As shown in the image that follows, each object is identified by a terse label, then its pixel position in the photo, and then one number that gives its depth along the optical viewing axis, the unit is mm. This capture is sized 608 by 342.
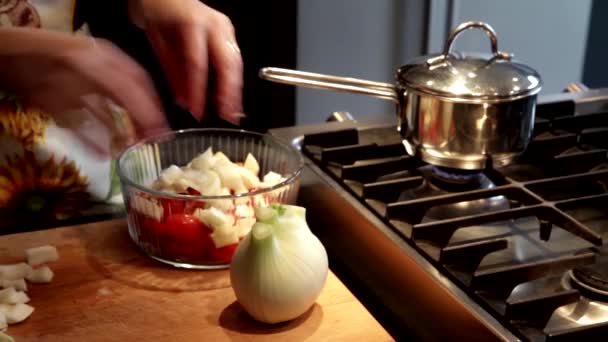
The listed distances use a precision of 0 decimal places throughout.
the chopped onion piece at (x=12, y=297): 1428
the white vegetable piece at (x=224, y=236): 1496
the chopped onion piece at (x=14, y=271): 1480
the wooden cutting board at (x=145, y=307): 1398
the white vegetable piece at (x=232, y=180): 1559
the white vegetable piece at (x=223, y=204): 1495
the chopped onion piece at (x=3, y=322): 1396
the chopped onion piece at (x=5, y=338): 1359
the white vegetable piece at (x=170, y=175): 1551
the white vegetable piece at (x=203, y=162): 1575
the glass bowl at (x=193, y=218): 1497
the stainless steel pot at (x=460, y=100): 1502
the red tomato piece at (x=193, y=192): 1523
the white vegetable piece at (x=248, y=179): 1571
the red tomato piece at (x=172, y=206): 1500
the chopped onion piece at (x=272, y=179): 1584
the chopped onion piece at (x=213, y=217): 1488
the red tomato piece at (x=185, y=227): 1502
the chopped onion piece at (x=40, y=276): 1479
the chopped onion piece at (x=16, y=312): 1408
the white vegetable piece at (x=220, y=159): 1584
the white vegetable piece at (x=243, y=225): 1506
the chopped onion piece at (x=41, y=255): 1513
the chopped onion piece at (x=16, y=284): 1462
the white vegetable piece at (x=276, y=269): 1388
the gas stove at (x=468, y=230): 1344
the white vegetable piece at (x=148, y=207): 1513
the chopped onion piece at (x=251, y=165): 1627
